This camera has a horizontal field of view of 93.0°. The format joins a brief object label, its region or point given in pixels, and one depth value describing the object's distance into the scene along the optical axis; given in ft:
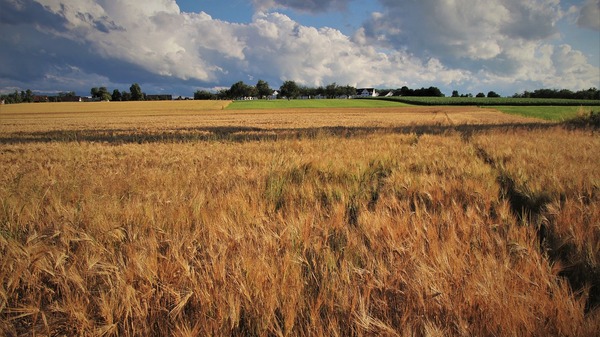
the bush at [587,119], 49.46
